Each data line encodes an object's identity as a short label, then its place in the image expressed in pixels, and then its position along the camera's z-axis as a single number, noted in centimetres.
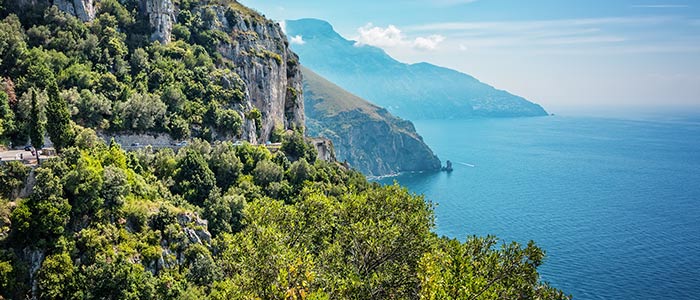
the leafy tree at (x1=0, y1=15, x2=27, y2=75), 6412
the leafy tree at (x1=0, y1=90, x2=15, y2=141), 5508
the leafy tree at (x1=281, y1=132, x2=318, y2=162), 8650
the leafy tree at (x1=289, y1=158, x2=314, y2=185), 7575
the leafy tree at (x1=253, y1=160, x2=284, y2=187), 7188
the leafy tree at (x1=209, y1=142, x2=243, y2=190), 6919
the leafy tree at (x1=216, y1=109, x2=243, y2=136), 8188
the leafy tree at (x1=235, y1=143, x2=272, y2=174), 7431
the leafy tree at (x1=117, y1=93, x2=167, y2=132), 6950
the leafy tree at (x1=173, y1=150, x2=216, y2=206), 6178
